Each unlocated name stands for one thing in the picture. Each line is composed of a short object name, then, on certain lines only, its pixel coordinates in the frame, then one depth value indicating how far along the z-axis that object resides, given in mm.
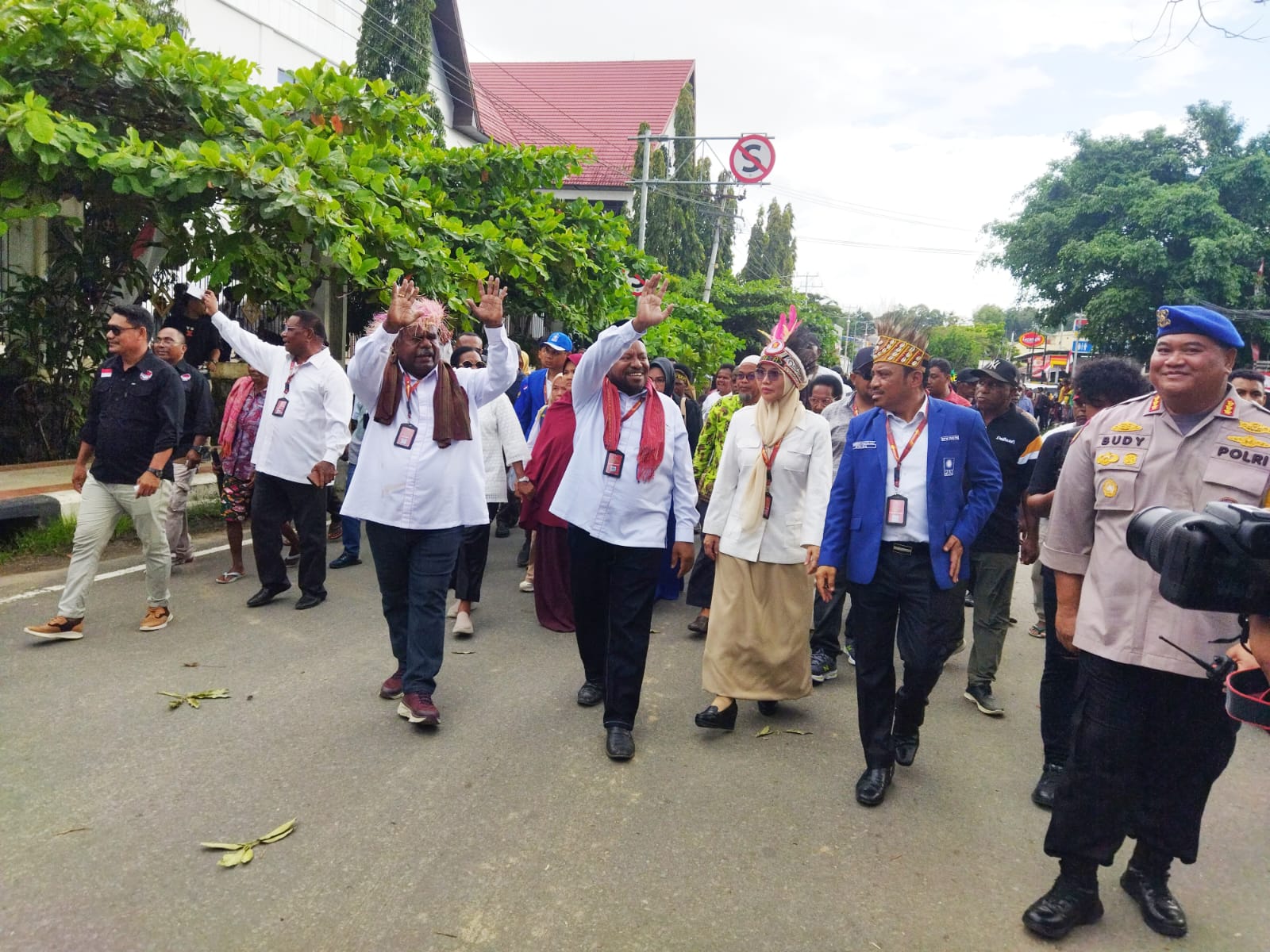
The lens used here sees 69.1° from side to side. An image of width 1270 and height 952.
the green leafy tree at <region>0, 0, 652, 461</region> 6746
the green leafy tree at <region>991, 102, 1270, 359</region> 25875
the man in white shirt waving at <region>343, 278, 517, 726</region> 4395
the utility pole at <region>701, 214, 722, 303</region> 27288
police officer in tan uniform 2793
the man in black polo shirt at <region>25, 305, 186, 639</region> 5406
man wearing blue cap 7398
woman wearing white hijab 4605
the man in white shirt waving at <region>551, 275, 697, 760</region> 4324
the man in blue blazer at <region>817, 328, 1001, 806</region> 3920
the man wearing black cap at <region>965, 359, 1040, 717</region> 5211
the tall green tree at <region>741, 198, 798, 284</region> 60562
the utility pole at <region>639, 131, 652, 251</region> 20384
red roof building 27953
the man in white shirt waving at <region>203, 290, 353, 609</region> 6156
